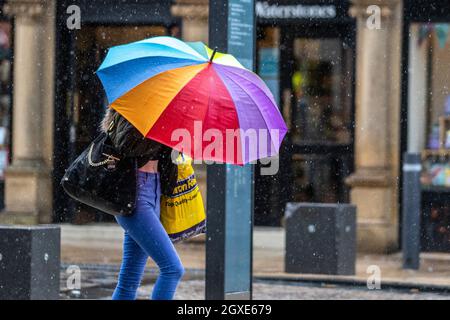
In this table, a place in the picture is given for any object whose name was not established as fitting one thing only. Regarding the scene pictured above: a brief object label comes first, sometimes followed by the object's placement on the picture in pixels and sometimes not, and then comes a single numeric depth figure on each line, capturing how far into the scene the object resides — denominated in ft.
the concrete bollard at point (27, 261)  40.10
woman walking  34.39
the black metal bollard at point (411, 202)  75.83
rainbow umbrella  33.75
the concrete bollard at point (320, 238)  71.45
